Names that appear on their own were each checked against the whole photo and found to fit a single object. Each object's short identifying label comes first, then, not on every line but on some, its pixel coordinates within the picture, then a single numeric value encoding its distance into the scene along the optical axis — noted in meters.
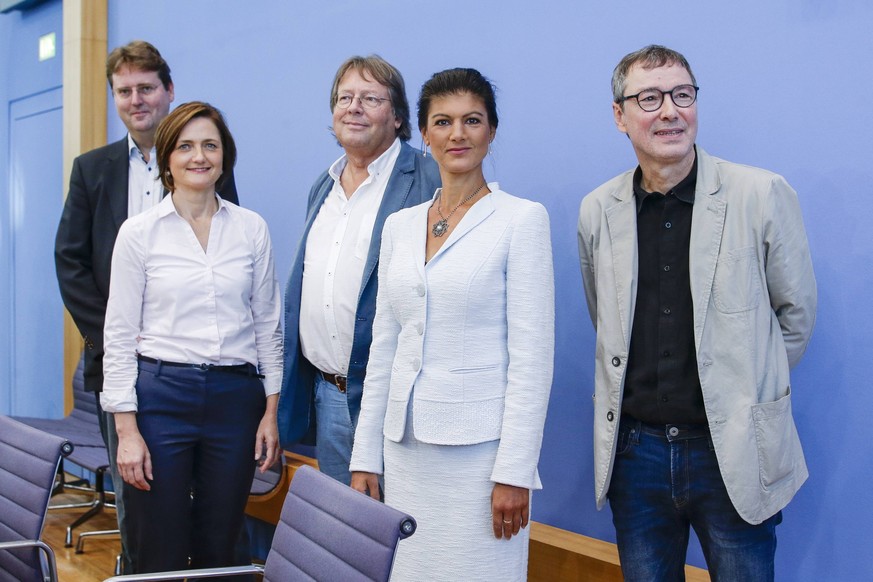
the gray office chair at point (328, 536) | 1.58
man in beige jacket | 1.82
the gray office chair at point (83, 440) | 3.99
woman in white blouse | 2.41
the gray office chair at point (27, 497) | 2.14
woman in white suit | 1.88
